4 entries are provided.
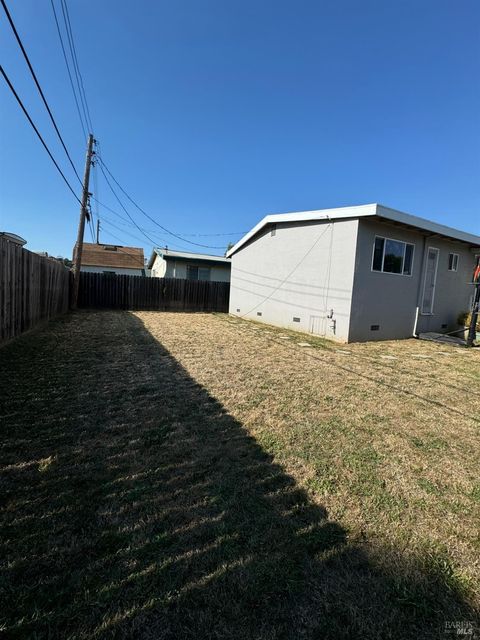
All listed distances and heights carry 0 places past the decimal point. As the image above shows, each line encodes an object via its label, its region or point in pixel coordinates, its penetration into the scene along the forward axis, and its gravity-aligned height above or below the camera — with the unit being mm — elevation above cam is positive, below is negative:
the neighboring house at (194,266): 19891 +1856
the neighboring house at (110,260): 27609 +2562
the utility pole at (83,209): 13734 +3408
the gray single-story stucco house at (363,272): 9008 +1143
